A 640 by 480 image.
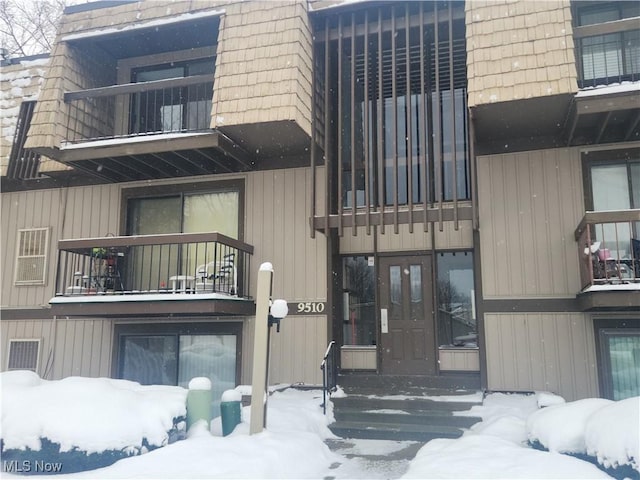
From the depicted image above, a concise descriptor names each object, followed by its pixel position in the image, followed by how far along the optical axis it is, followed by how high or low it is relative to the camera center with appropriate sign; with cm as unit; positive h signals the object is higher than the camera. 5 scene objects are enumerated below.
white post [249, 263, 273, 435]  630 -23
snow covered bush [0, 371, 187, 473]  544 -95
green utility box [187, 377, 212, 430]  641 -87
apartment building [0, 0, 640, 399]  809 +238
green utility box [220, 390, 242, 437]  654 -96
